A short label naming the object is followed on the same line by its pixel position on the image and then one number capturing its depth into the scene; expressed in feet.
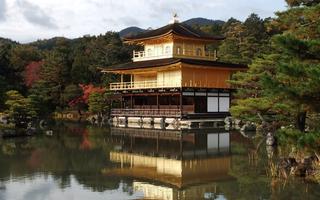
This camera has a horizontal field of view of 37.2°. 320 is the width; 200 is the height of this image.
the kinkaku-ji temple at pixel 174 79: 118.93
